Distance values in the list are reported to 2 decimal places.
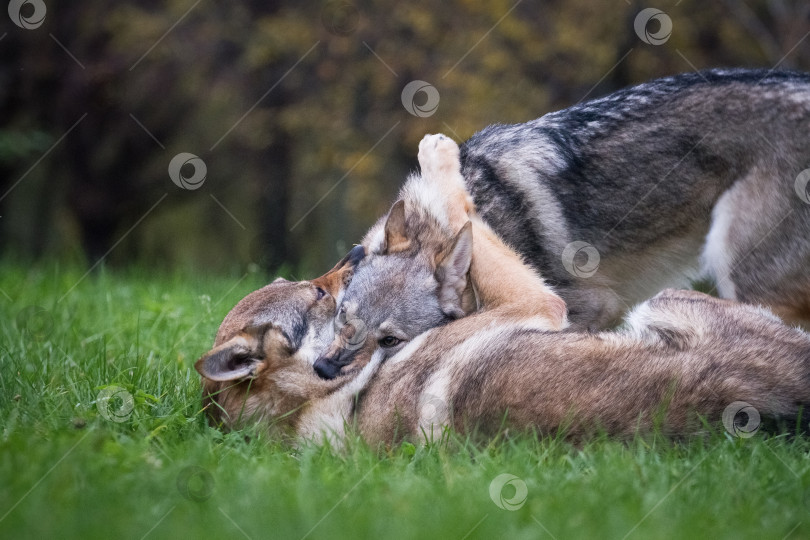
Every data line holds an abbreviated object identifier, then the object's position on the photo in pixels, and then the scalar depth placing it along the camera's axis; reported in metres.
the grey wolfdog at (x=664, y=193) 8.80
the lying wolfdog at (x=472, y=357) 6.50
